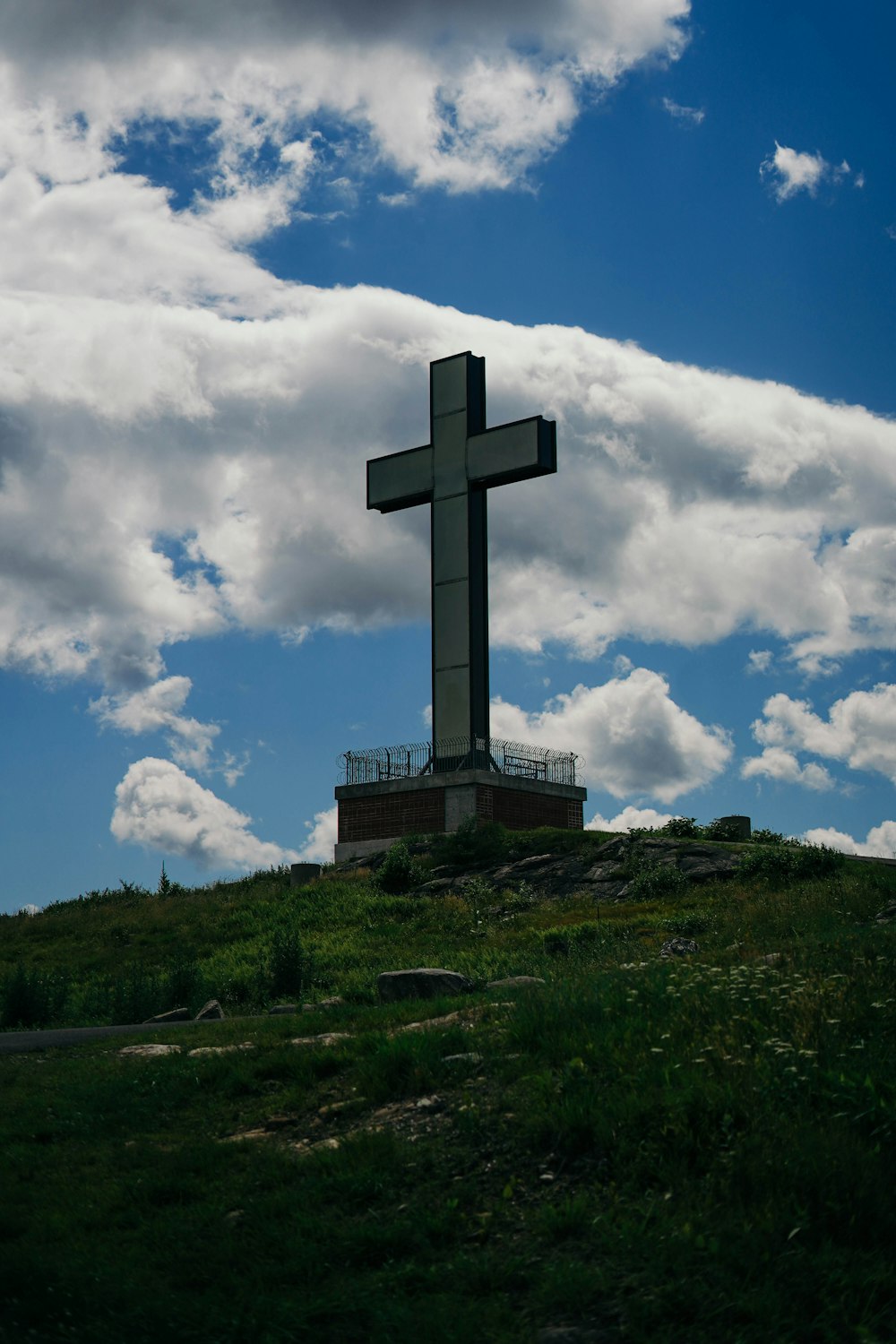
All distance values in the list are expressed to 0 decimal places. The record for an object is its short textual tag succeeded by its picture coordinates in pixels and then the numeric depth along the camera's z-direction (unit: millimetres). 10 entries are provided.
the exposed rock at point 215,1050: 9923
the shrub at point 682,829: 26672
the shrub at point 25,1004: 16266
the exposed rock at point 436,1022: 9203
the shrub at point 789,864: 21781
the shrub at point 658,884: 22062
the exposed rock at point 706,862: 22672
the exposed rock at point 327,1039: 9437
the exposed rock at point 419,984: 12422
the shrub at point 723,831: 26672
